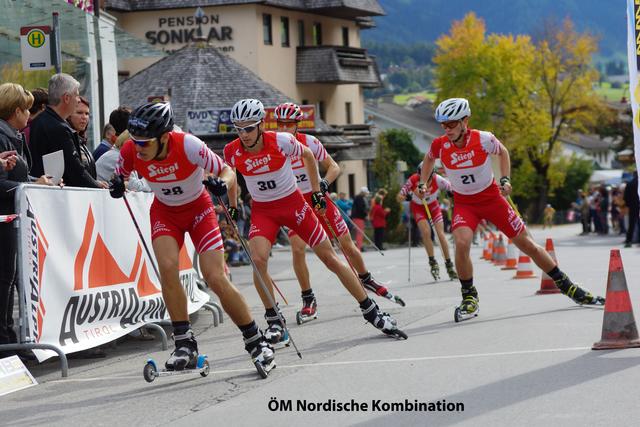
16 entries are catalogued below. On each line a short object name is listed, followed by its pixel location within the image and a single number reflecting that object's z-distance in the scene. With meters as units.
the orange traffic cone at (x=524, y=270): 18.86
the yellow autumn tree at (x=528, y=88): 87.50
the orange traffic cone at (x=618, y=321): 9.39
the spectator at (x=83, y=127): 11.61
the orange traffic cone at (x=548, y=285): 15.09
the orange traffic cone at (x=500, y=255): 24.61
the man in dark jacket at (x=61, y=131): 10.90
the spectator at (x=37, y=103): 11.93
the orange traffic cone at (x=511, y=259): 22.12
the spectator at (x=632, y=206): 31.59
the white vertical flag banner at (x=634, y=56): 10.11
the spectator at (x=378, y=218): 38.41
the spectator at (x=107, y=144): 13.24
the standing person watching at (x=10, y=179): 9.80
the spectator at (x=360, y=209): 37.66
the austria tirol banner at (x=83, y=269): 9.58
